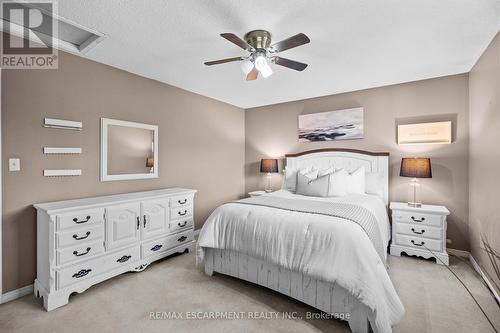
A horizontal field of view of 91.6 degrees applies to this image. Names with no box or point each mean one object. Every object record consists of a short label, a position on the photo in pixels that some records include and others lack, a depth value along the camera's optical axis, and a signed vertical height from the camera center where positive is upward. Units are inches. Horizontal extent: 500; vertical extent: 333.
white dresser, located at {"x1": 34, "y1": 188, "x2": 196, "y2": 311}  87.0 -31.1
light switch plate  90.8 -0.5
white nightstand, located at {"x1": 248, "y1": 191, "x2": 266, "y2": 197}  180.0 -21.6
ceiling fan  88.2 +40.8
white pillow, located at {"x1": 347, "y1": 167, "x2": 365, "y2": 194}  138.9 -10.6
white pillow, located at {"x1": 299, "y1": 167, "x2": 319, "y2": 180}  151.1 -5.1
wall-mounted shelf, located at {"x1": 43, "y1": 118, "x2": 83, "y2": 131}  99.1 +16.6
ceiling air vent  81.9 +50.1
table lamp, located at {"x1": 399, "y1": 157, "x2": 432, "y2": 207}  124.6 -2.3
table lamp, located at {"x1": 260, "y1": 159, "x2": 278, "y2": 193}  180.5 -1.5
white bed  69.4 -31.7
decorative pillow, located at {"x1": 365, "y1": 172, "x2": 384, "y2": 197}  143.3 -11.1
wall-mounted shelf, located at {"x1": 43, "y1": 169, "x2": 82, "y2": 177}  99.1 -4.1
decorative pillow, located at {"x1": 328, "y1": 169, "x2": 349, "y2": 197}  134.5 -11.5
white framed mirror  118.0 +6.9
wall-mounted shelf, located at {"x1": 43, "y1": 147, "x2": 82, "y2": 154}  99.1 +5.4
